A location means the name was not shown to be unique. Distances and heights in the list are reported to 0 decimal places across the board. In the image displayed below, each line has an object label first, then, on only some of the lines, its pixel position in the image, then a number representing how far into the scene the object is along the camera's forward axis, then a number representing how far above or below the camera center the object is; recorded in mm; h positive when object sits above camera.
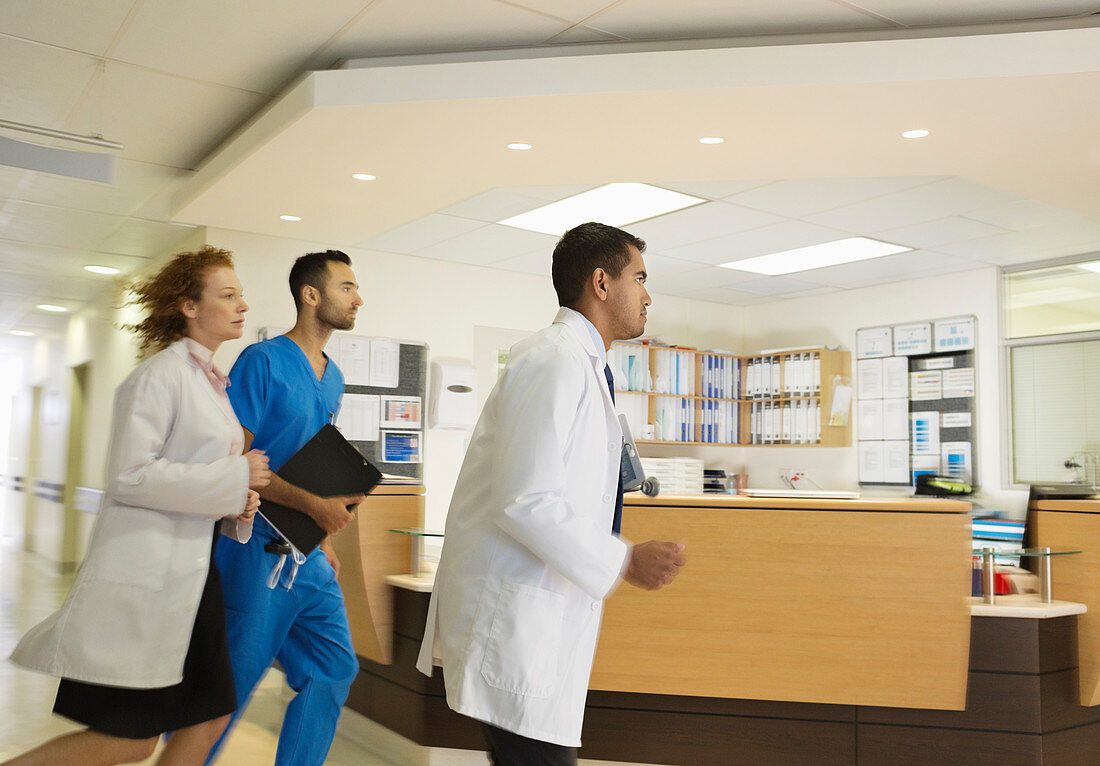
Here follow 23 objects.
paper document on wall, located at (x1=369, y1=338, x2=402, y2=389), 6297 +573
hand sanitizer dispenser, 6469 +379
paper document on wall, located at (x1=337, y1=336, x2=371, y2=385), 6184 +581
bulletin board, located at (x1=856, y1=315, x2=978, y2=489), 6691 +445
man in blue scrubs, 2482 -312
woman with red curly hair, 1981 -312
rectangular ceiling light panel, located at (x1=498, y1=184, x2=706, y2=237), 5094 +1391
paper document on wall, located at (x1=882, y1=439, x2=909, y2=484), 6977 -8
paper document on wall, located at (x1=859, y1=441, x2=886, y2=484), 7113 -15
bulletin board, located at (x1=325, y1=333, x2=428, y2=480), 6184 +327
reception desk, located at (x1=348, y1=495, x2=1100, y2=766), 3037 -625
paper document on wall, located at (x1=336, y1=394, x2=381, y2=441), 6145 +203
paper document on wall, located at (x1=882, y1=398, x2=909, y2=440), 7008 +314
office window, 6199 +657
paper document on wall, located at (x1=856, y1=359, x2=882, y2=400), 7199 +628
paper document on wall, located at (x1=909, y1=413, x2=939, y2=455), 6828 +212
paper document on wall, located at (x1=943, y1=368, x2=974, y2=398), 6680 +563
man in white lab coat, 1596 -176
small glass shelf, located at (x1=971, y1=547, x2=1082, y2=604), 3139 -354
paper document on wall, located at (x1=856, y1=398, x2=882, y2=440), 7172 +311
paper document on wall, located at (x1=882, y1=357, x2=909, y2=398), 7027 +623
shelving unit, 7340 +492
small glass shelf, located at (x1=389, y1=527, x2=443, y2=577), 3836 -409
